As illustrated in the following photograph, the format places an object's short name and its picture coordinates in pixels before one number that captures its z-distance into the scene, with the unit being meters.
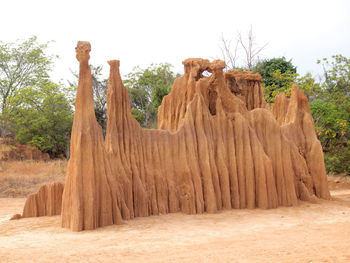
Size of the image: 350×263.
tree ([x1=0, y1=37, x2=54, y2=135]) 30.86
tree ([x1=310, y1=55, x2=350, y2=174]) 21.30
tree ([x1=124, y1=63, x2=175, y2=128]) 33.22
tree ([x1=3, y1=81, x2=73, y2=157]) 26.05
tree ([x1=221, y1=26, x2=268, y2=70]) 26.39
